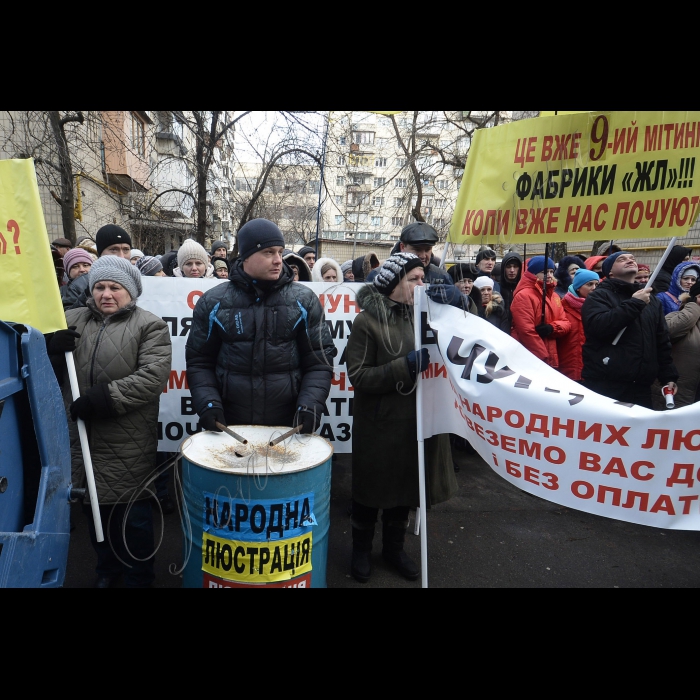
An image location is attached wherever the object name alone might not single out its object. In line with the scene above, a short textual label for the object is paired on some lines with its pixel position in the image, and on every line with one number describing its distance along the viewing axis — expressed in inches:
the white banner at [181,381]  160.7
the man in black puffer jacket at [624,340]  147.3
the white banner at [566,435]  81.4
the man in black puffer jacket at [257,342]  100.9
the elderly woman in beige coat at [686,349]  169.0
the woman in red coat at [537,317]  179.8
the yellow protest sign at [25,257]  90.2
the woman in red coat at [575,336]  191.5
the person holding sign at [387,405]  108.9
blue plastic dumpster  66.3
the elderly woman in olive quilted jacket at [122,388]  102.9
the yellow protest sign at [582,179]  107.3
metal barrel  80.9
